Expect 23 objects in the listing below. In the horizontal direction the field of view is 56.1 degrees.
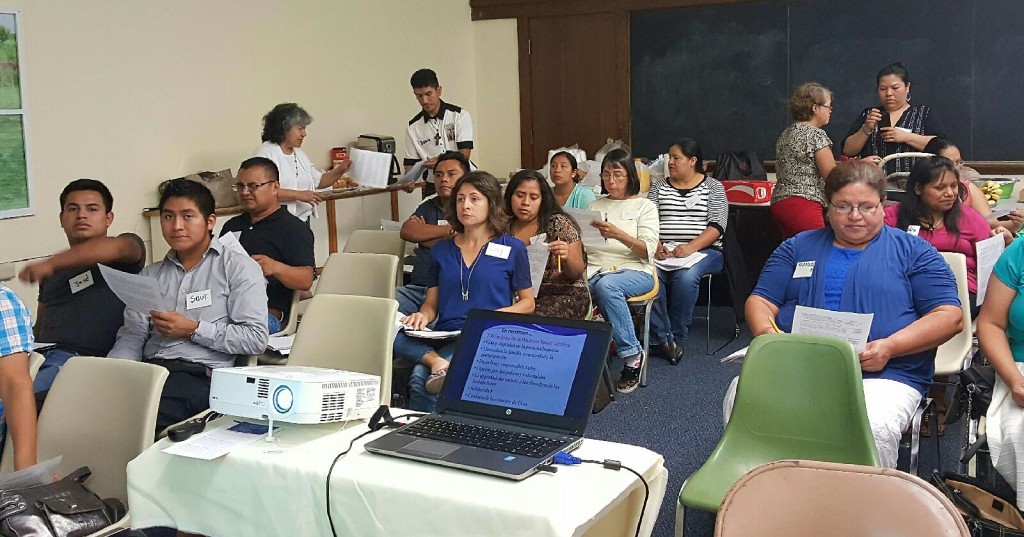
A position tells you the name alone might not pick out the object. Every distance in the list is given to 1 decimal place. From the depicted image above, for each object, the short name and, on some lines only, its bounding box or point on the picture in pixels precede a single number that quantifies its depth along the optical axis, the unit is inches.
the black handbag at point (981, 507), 91.3
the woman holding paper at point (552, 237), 170.1
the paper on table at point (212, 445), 81.9
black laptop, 79.1
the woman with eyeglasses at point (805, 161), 207.9
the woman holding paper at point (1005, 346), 101.0
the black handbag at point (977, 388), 108.3
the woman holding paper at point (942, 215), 152.7
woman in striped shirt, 216.4
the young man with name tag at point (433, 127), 267.7
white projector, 82.5
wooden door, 328.2
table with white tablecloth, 70.2
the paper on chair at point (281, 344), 137.6
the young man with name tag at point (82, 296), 132.2
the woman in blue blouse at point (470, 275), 145.7
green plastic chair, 98.3
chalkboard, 270.5
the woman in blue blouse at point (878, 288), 113.1
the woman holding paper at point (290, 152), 226.2
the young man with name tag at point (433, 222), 194.2
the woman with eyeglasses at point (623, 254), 192.7
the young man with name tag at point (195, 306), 123.4
